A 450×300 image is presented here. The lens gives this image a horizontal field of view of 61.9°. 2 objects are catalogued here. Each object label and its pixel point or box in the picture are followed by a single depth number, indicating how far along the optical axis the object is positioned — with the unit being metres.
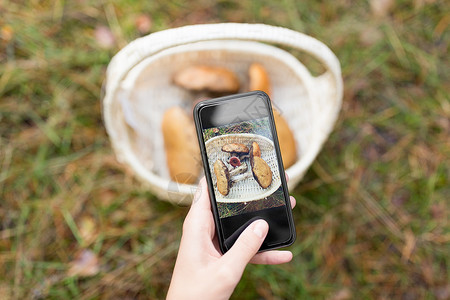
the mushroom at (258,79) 1.18
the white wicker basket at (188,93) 0.86
